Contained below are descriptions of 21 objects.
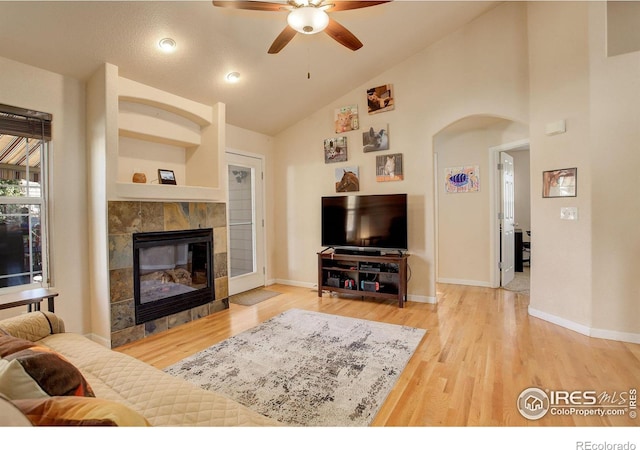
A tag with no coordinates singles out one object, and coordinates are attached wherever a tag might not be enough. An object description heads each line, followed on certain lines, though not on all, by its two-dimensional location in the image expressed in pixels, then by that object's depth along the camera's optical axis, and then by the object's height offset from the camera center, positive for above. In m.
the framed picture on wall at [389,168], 4.11 +0.76
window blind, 2.50 +0.91
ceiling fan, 1.98 +1.48
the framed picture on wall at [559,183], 2.99 +0.39
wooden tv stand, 3.85 -0.73
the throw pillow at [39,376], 0.89 -0.47
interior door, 4.66 -0.06
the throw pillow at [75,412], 0.74 -0.48
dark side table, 2.14 -0.53
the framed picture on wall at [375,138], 4.20 +1.19
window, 2.57 +0.28
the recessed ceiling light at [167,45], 2.72 +1.67
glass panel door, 4.60 +0.02
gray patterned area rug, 1.86 -1.13
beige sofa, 1.13 -0.71
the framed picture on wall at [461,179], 4.82 +0.69
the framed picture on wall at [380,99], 4.15 +1.73
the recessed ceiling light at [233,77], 3.41 +1.71
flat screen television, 3.94 +0.00
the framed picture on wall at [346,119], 4.43 +1.57
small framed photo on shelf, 3.42 +0.57
